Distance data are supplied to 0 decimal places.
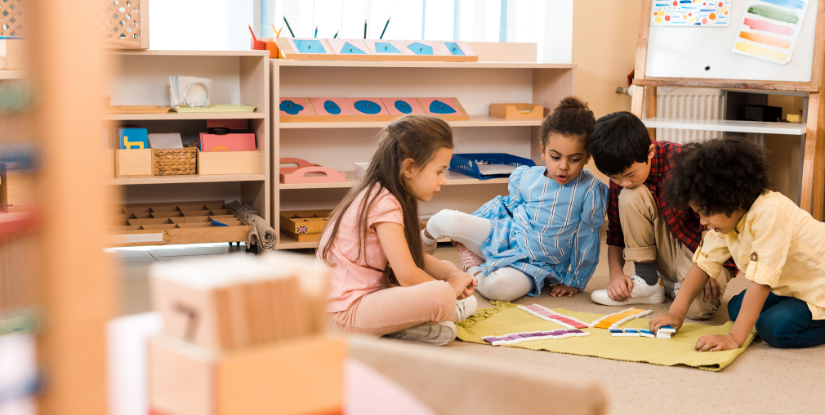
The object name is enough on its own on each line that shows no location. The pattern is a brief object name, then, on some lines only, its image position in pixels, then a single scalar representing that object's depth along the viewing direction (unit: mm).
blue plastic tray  2869
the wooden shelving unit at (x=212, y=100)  2512
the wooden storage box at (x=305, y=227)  2590
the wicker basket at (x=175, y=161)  2467
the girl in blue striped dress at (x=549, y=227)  1996
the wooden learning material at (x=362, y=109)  2680
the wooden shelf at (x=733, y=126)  2295
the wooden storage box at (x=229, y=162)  2523
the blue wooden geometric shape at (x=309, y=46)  2670
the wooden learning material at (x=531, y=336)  1675
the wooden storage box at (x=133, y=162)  2402
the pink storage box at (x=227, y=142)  2539
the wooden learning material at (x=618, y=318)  1789
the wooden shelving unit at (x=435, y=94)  2844
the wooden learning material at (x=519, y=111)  2977
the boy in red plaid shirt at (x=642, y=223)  1855
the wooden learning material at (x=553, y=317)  1798
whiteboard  2295
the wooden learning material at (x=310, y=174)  2611
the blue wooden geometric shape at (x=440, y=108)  2861
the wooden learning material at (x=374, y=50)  2652
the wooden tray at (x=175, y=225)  2395
